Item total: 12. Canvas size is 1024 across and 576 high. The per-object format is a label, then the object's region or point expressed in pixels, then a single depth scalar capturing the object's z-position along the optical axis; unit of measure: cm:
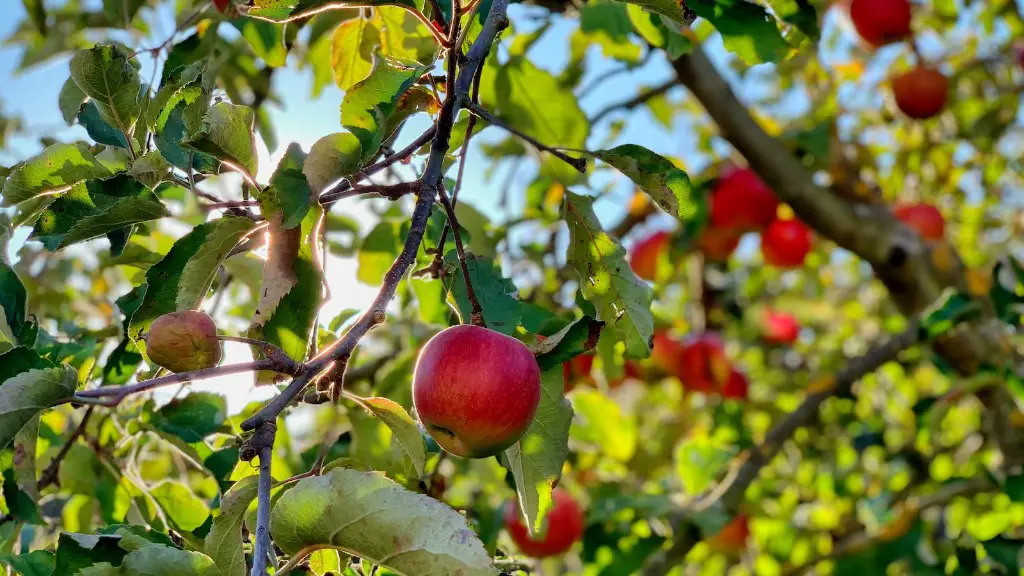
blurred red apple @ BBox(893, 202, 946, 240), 271
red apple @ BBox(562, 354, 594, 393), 163
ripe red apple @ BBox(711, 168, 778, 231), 262
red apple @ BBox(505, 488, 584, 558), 199
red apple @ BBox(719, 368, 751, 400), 283
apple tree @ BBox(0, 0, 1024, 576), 74
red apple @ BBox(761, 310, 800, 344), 324
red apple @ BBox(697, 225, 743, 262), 275
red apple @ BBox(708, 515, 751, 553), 248
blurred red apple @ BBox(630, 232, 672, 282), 279
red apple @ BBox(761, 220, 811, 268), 288
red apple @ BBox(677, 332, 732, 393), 276
